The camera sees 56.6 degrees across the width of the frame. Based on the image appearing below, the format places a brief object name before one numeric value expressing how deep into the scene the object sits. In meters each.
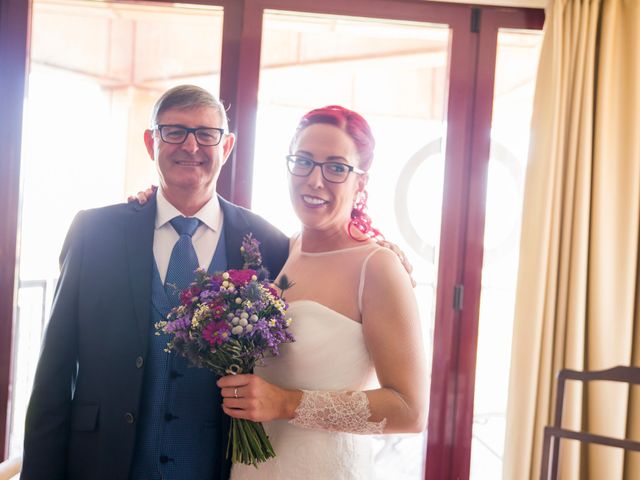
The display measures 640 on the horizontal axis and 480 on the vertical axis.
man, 1.73
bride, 1.63
